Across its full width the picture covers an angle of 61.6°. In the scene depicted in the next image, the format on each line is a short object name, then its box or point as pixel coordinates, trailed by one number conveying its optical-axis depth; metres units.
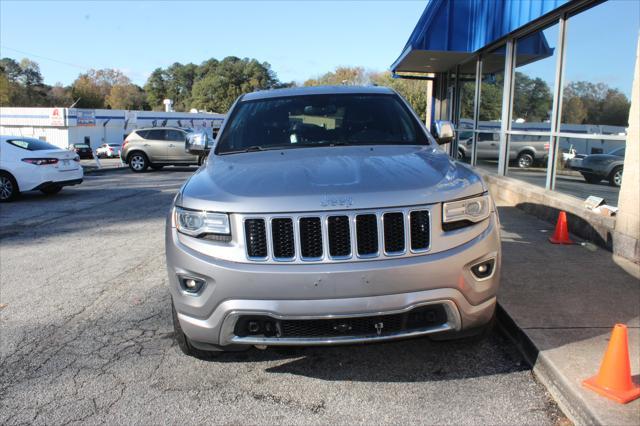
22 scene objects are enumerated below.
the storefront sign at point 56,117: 49.44
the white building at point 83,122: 50.41
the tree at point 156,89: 132.75
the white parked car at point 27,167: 11.64
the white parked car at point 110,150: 45.59
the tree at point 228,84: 108.75
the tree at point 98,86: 100.19
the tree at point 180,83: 133.25
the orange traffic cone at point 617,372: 2.79
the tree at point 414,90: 36.44
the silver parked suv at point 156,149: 20.00
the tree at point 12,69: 114.88
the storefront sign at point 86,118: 51.20
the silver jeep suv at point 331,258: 2.80
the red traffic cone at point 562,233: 6.16
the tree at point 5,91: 77.81
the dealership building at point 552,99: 6.21
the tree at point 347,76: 77.94
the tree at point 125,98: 120.38
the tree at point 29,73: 115.75
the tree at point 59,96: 102.79
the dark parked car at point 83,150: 44.97
